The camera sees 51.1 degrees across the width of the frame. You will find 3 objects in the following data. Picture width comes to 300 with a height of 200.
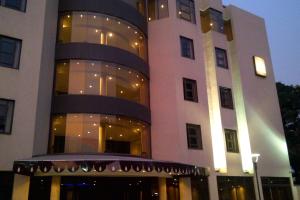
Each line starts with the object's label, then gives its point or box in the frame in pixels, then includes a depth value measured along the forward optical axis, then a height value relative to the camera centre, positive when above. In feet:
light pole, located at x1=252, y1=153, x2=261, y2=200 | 57.13 +7.11
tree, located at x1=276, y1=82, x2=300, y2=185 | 103.14 +27.56
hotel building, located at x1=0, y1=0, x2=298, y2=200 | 48.83 +18.11
